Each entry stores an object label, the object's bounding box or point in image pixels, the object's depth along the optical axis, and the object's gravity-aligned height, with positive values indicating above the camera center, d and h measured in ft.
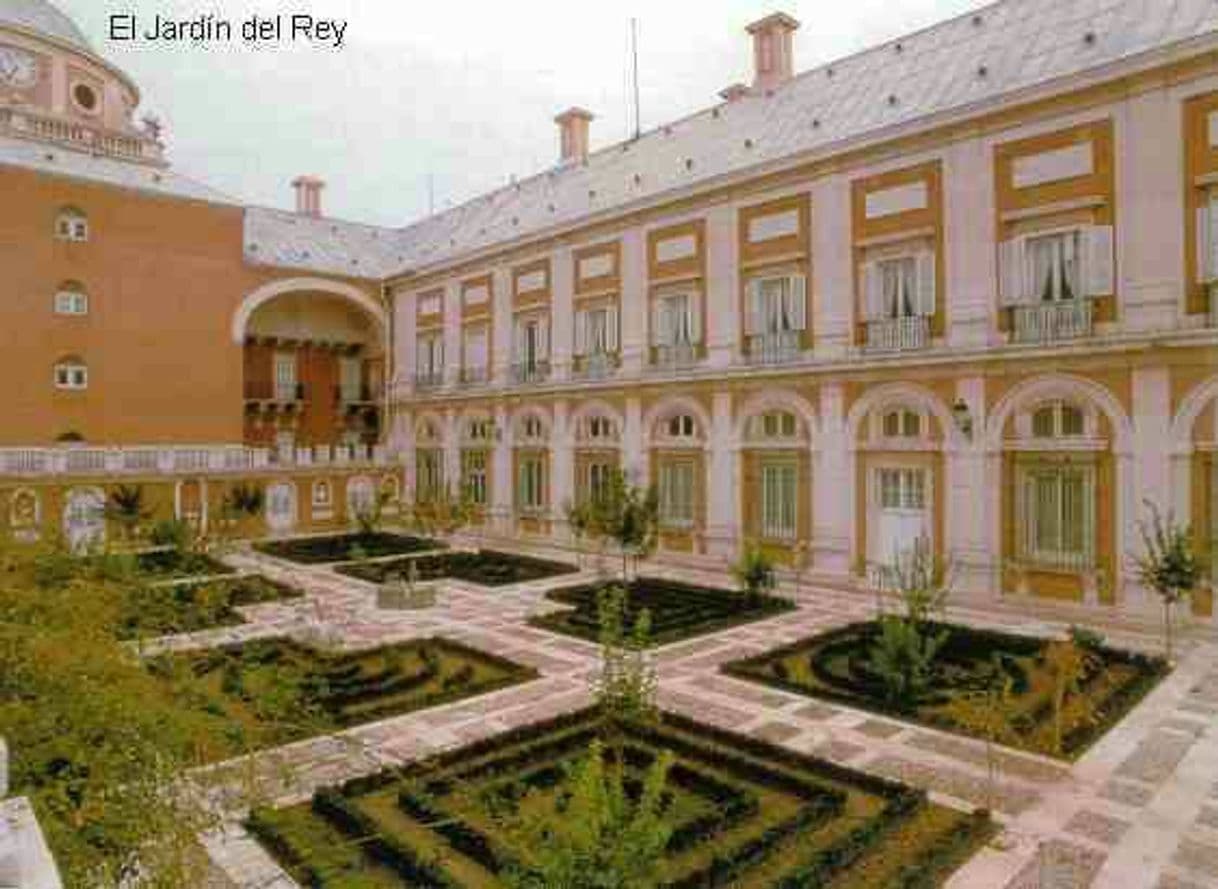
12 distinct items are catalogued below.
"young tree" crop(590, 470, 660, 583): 58.56 -4.84
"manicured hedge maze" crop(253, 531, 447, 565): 76.18 -9.53
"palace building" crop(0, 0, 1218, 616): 48.91 +11.89
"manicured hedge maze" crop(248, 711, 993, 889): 20.74 -10.74
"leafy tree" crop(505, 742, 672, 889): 12.59 -6.37
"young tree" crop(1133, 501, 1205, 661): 40.16 -6.08
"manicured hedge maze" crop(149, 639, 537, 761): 17.20 -10.38
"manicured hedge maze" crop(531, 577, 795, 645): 47.29 -10.26
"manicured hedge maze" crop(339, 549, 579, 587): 64.95 -9.89
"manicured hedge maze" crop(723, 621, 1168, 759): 30.83 -10.51
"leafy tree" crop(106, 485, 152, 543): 67.24 -5.09
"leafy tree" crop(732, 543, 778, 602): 54.44 -8.30
